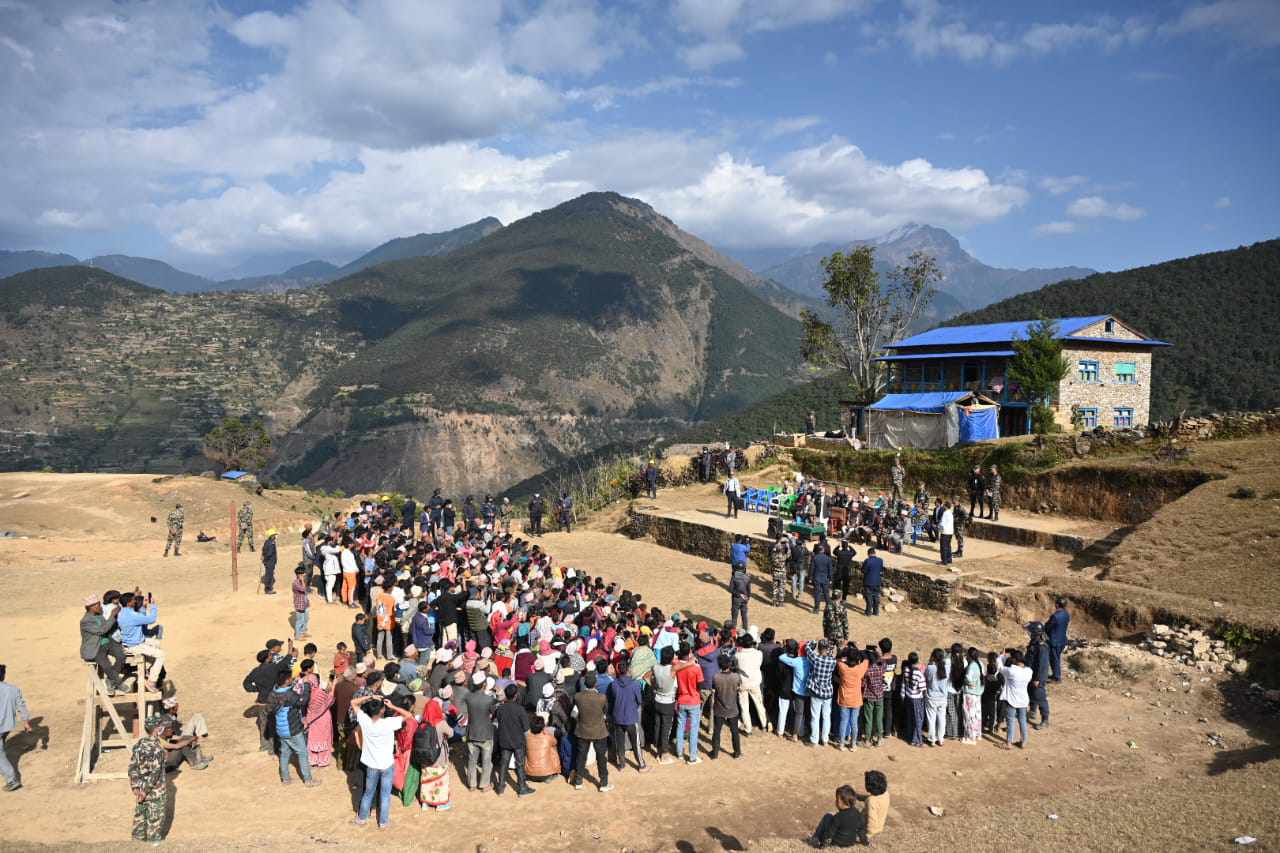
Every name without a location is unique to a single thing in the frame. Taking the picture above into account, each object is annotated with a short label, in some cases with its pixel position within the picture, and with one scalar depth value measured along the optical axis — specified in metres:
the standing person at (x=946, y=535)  19.17
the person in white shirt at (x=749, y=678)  11.23
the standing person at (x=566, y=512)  29.08
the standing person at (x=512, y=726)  9.59
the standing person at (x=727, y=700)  10.56
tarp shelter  29.28
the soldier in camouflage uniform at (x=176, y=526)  23.78
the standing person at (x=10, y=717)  9.34
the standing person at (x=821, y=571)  17.36
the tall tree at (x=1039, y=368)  31.47
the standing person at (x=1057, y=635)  13.07
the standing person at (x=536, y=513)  26.88
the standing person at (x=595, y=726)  9.79
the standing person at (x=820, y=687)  11.03
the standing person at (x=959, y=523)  20.51
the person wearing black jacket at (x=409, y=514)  24.55
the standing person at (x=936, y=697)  11.05
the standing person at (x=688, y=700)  10.52
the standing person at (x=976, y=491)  23.16
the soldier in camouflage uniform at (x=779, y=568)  18.42
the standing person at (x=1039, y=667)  11.70
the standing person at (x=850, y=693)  10.96
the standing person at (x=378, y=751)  8.78
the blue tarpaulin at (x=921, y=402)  32.38
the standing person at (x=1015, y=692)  11.10
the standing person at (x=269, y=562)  17.58
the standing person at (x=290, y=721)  9.65
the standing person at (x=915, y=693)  11.14
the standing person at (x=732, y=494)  25.84
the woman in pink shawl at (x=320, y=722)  9.95
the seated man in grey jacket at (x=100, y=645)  11.08
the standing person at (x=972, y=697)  11.16
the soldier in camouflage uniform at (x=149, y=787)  7.94
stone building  33.22
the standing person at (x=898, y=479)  27.05
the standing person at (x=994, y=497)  22.97
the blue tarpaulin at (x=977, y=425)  29.19
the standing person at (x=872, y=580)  16.81
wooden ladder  9.97
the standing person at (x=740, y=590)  16.23
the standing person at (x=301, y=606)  14.78
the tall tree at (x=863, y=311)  42.06
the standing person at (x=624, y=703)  10.06
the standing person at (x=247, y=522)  24.92
